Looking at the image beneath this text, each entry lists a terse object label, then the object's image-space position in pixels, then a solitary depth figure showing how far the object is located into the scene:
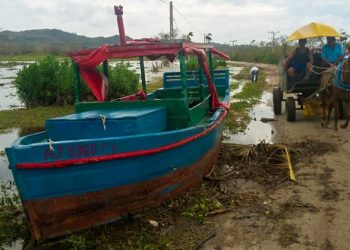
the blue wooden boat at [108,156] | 4.15
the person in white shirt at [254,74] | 23.10
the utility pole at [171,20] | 30.94
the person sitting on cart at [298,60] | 10.54
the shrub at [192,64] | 21.62
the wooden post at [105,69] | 6.82
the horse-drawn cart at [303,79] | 10.16
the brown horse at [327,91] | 9.04
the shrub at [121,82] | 15.36
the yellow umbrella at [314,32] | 10.06
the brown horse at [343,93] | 8.12
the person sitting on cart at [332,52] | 10.26
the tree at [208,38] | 47.16
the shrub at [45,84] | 15.41
